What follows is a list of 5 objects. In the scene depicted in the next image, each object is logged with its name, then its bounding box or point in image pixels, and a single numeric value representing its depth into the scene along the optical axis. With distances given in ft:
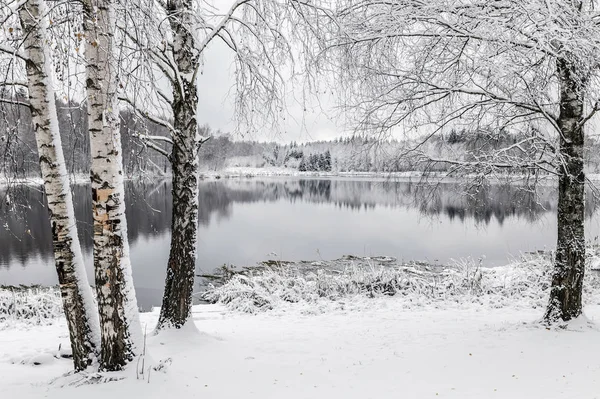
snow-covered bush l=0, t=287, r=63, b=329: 26.13
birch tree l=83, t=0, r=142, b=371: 10.94
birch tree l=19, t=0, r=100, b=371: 11.47
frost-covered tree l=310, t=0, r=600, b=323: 14.62
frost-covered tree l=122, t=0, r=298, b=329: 16.46
